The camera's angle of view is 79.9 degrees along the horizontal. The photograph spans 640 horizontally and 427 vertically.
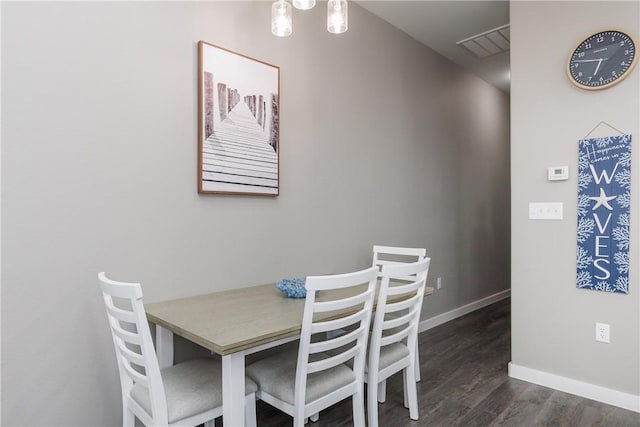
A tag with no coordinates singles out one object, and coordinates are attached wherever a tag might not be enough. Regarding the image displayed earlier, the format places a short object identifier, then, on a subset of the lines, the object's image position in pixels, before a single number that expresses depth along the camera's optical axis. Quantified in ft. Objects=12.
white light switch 8.11
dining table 4.38
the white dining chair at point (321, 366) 4.75
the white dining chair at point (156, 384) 4.32
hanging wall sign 7.28
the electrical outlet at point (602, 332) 7.52
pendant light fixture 6.01
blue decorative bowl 6.44
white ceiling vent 11.16
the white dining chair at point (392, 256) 8.24
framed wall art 6.79
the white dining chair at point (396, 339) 5.84
